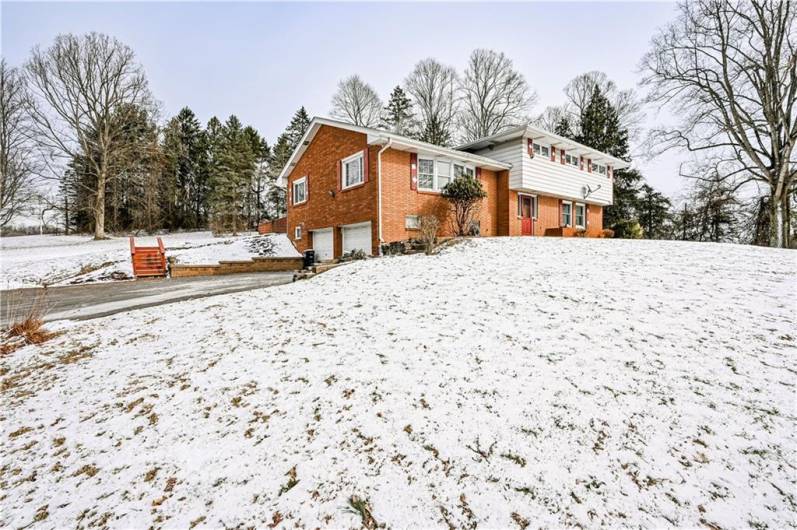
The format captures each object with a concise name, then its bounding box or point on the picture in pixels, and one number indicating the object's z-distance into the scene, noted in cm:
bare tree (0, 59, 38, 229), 1891
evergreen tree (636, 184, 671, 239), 2434
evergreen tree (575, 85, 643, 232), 2478
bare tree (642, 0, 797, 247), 1281
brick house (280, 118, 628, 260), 1102
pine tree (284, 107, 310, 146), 3497
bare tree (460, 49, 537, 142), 2603
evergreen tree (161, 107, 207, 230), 2901
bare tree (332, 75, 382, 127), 2881
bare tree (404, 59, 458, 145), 2764
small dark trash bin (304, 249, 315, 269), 1438
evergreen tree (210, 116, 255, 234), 2538
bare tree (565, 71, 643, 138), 2619
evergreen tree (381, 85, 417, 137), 2761
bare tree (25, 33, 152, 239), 1930
